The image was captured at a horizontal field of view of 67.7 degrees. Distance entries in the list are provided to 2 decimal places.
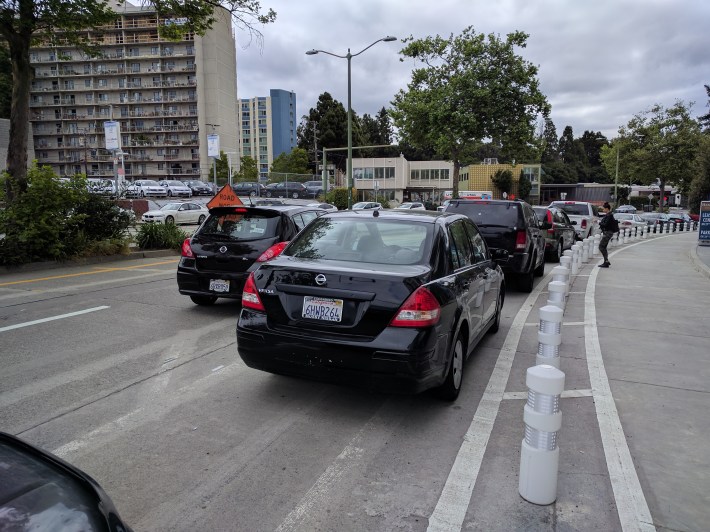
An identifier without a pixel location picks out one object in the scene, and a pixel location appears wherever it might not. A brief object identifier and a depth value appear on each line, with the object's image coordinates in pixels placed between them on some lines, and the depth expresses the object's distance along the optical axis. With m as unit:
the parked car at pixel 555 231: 14.62
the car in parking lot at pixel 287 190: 51.50
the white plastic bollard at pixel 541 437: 3.00
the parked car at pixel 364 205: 35.82
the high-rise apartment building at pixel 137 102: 84.06
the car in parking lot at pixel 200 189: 52.91
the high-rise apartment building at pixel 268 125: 164.25
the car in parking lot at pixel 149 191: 45.41
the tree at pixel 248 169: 79.22
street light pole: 25.45
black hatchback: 7.36
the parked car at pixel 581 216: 21.88
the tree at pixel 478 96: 27.39
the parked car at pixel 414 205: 44.92
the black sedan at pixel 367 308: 3.92
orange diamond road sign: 13.20
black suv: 9.91
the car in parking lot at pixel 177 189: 48.69
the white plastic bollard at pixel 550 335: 4.41
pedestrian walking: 13.99
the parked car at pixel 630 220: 34.62
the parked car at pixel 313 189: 52.78
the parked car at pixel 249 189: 51.42
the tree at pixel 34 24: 12.16
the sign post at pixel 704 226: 22.49
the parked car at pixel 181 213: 29.77
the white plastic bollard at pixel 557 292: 6.23
